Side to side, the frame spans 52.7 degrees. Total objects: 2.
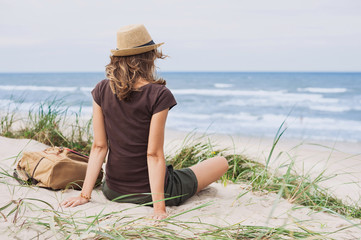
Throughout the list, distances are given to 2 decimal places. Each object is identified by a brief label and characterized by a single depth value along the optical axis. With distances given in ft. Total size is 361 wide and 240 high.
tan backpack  9.93
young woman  8.23
